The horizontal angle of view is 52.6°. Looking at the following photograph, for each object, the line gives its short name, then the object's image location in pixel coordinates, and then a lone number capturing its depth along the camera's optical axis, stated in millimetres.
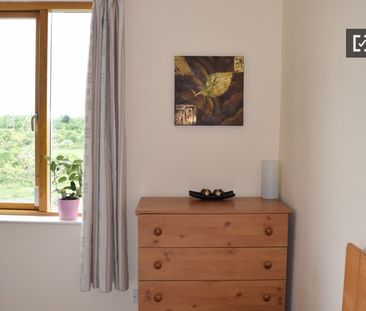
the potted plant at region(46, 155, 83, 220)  2631
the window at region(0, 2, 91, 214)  2711
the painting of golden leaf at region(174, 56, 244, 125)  2586
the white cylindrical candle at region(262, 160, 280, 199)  2523
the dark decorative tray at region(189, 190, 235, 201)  2463
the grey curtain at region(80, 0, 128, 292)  2467
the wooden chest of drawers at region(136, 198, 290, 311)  2186
